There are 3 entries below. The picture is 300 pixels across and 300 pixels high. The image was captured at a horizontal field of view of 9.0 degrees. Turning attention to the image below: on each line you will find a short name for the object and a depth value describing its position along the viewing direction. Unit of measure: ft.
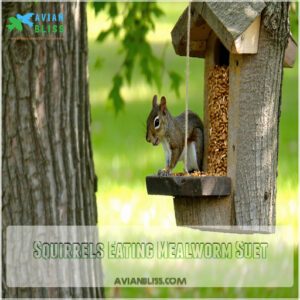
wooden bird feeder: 25.43
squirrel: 27.17
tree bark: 28.73
